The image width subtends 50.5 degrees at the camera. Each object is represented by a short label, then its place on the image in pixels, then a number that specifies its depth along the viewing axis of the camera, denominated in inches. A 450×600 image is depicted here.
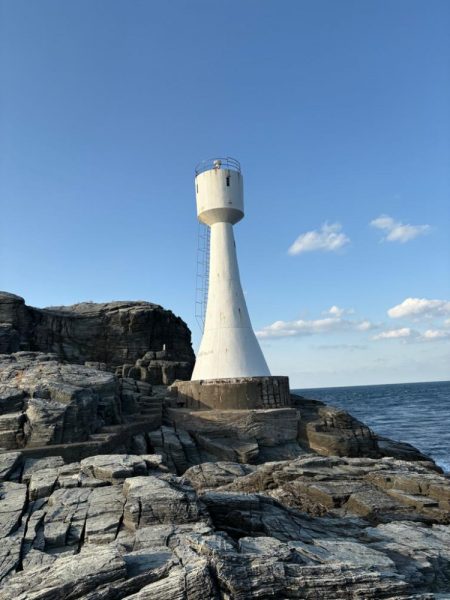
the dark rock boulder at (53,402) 483.5
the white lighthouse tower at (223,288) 830.5
